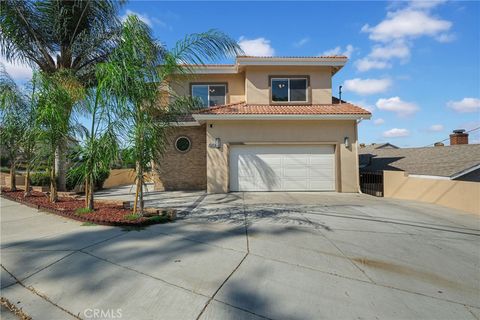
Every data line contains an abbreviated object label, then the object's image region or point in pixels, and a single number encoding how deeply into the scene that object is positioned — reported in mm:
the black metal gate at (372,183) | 12883
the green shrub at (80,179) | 6284
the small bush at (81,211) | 6668
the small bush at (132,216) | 6016
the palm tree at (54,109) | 6997
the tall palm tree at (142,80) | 5633
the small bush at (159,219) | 6055
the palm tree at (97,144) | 5863
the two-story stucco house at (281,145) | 11797
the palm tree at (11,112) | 8789
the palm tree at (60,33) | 9609
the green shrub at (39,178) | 11648
